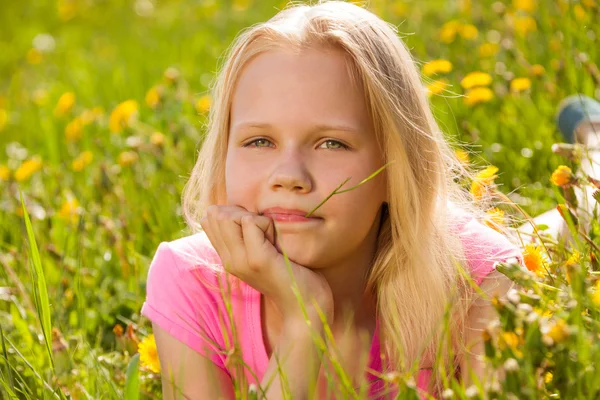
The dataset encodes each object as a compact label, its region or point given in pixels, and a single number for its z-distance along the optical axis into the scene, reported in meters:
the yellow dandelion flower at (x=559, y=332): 2.06
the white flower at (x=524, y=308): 2.16
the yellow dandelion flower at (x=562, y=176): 2.73
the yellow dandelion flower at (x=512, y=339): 2.20
